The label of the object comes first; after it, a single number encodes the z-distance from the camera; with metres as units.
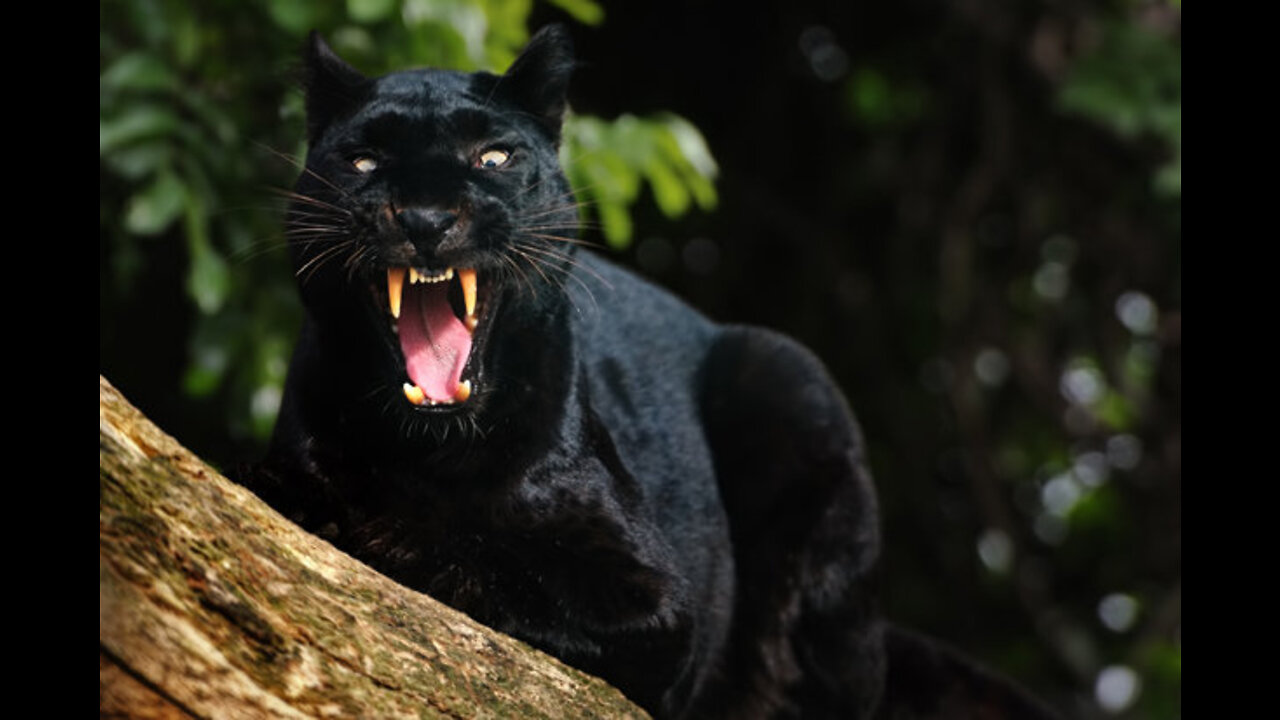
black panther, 2.33
